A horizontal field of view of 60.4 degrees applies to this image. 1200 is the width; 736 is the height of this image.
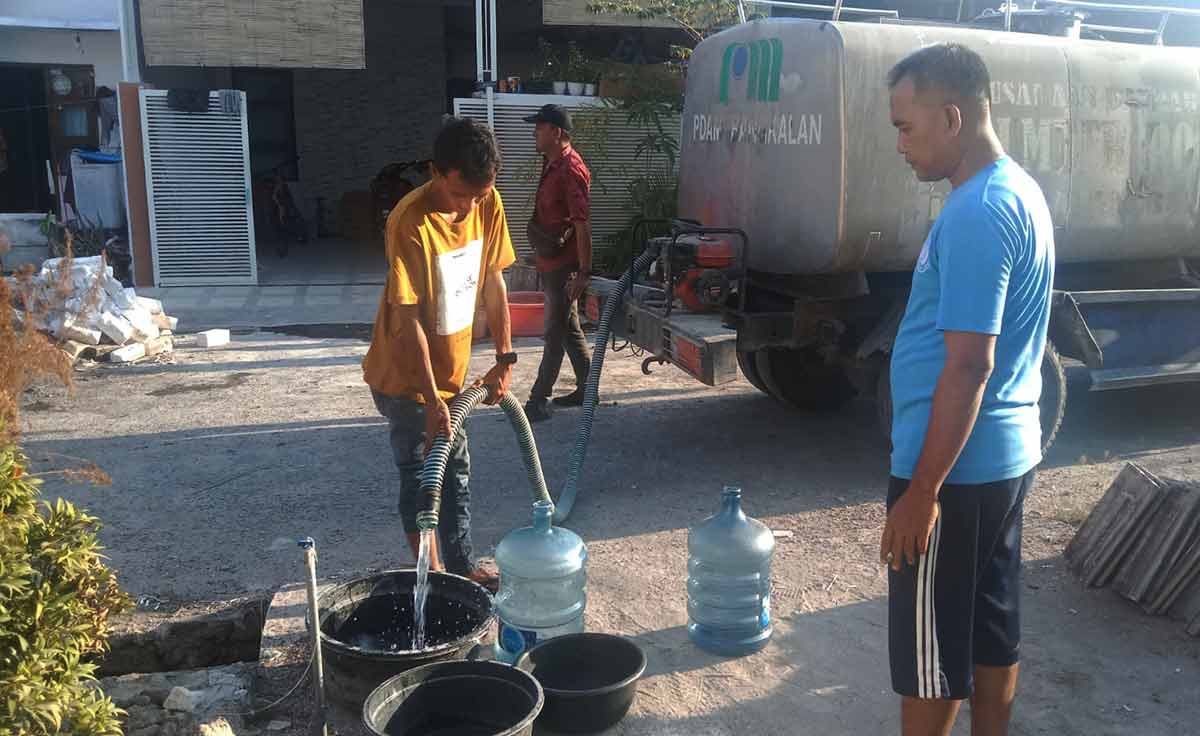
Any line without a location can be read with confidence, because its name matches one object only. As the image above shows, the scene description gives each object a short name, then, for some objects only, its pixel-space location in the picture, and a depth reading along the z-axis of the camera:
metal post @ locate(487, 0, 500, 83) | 12.07
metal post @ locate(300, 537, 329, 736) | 3.20
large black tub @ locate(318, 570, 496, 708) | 3.61
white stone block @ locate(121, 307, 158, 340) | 8.95
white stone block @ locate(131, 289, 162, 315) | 9.25
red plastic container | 9.12
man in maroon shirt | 6.71
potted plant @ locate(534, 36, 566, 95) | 12.51
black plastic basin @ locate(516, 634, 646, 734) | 3.38
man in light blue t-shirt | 2.50
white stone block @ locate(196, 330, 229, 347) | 9.38
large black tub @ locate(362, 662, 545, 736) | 3.21
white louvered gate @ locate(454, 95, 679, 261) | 11.95
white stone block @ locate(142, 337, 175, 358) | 8.96
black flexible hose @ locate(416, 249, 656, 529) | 3.57
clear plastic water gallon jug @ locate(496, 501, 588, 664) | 3.80
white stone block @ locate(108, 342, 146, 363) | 8.64
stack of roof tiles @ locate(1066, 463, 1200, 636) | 4.27
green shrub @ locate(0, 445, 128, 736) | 2.56
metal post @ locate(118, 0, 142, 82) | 12.36
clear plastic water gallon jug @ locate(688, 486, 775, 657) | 4.00
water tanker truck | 5.54
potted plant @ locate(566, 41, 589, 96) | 12.56
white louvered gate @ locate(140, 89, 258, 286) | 12.27
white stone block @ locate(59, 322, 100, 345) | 8.54
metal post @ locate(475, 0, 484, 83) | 12.11
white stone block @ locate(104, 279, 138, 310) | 9.00
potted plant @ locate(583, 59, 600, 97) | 12.64
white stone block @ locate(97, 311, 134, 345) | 8.71
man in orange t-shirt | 3.73
